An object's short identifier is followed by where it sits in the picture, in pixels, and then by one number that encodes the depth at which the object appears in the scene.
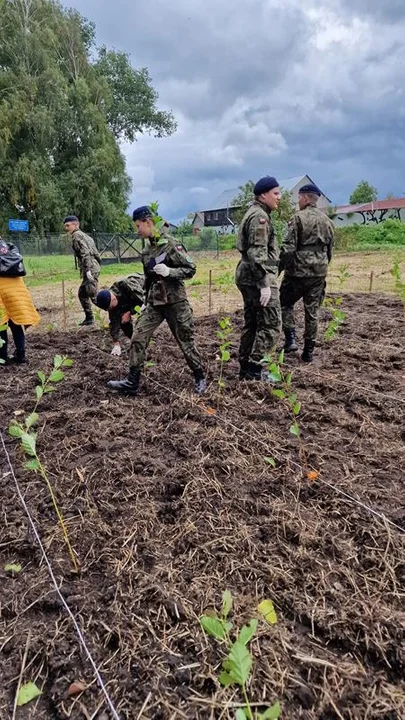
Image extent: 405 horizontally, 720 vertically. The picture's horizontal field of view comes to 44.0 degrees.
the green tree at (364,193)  71.88
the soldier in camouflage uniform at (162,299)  3.91
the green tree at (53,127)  25.30
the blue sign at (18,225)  19.64
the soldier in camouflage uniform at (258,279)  4.04
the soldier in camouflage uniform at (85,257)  7.19
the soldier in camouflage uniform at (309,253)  4.95
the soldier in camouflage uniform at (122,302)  4.93
